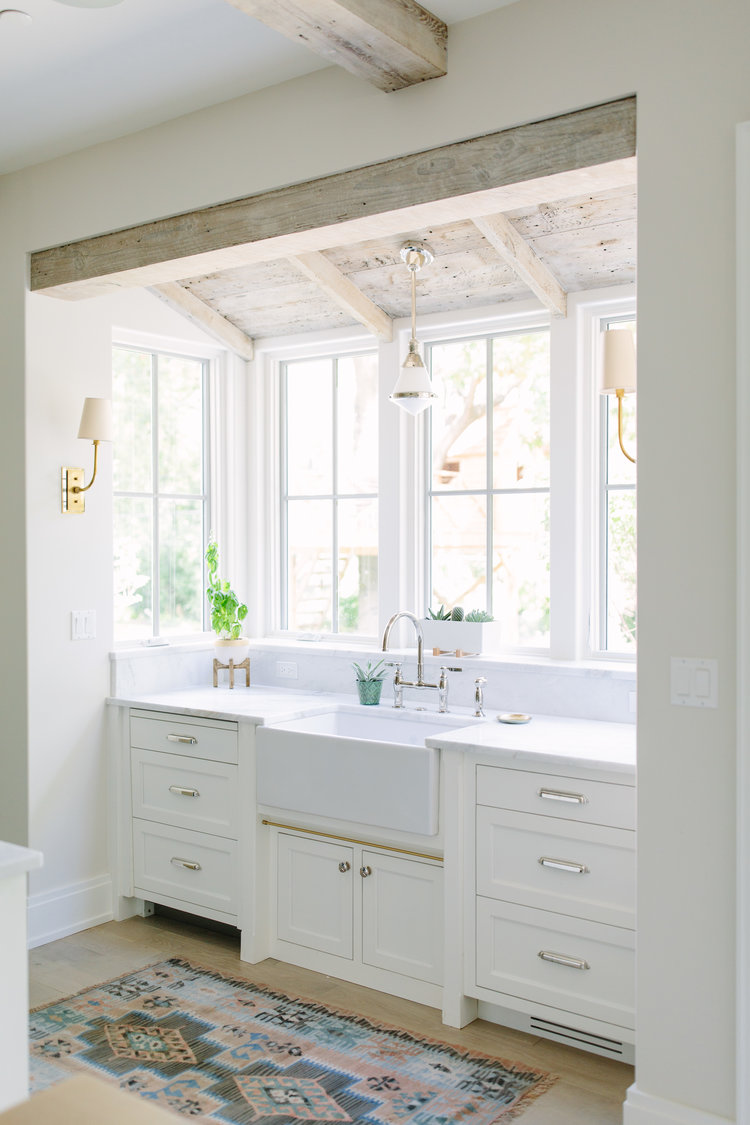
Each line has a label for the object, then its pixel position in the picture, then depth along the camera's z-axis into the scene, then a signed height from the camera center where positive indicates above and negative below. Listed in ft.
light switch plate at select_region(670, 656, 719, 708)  7.10 -0.99
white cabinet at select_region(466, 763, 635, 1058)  8.47 -3.17
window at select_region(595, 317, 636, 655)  11.16 +0.15
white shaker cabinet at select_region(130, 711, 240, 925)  11.32 -3.15
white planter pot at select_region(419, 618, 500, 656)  11.37 -1.05
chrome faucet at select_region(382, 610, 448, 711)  11.39 -1.58
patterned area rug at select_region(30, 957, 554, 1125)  8.08 -4.56
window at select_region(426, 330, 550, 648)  11.85 +0.80
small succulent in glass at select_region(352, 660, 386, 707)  11.90 -1.70
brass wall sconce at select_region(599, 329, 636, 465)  9.80 +1.83
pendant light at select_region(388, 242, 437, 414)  10.89 +1.80
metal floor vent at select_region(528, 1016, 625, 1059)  8.64 -4.38
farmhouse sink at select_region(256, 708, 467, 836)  9.55 -2.29
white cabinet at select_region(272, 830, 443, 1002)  9.73 -3.77
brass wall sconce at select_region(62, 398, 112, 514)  11.67 +1.33
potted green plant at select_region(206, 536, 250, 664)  13.48 -0.97
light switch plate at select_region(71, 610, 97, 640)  12.08 -0.95
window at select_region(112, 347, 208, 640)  13.21 +0.75
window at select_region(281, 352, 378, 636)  13.55 +0.73
